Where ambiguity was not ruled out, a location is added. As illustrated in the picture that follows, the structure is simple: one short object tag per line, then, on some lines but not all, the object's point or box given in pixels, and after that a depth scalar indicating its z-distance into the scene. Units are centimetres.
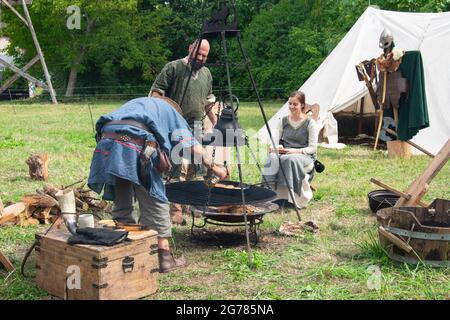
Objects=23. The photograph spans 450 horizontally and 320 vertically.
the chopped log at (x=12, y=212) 520
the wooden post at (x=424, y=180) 434
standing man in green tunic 570
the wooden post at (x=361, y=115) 1163
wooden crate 340
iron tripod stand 464
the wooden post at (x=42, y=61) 1858
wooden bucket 402
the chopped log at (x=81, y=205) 564
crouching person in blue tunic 384
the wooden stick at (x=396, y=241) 401
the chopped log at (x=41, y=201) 542
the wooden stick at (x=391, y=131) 911
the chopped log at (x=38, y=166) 711
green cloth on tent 874
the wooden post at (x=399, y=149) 901
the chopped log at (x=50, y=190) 577
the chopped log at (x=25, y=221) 531
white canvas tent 967
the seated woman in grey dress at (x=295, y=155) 599
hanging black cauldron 462
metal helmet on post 893
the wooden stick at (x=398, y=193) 447
